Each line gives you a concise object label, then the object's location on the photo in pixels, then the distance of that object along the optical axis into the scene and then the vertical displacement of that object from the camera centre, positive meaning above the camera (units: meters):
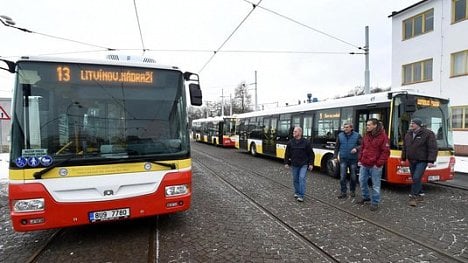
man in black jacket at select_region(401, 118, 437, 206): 6.94 -0.67
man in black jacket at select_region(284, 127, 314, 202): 7.33 -0.86
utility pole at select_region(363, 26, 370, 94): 14.94 +2.44
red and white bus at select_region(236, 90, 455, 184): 8.29 +0.04
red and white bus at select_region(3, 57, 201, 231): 4.28 -0.26
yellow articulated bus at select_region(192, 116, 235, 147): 27.55 -0.66
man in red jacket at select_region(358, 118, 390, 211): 6.53 -0.67
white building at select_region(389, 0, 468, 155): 18.06 +4.39
